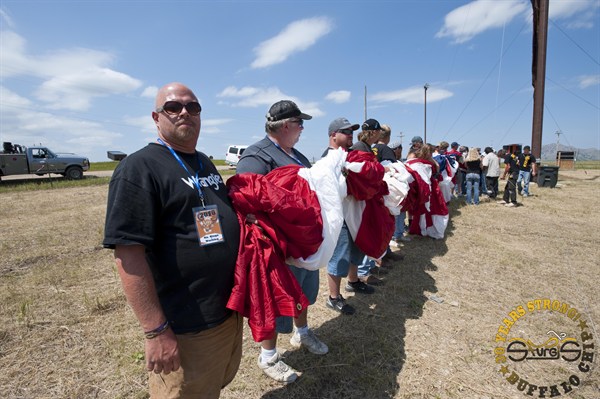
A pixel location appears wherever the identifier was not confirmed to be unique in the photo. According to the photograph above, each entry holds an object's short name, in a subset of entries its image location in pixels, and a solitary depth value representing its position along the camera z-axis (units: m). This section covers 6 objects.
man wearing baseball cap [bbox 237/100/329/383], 2.24
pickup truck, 16.30
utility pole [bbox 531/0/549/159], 13.28
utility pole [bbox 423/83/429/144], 32.62
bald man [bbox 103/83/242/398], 1.23
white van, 30.06
